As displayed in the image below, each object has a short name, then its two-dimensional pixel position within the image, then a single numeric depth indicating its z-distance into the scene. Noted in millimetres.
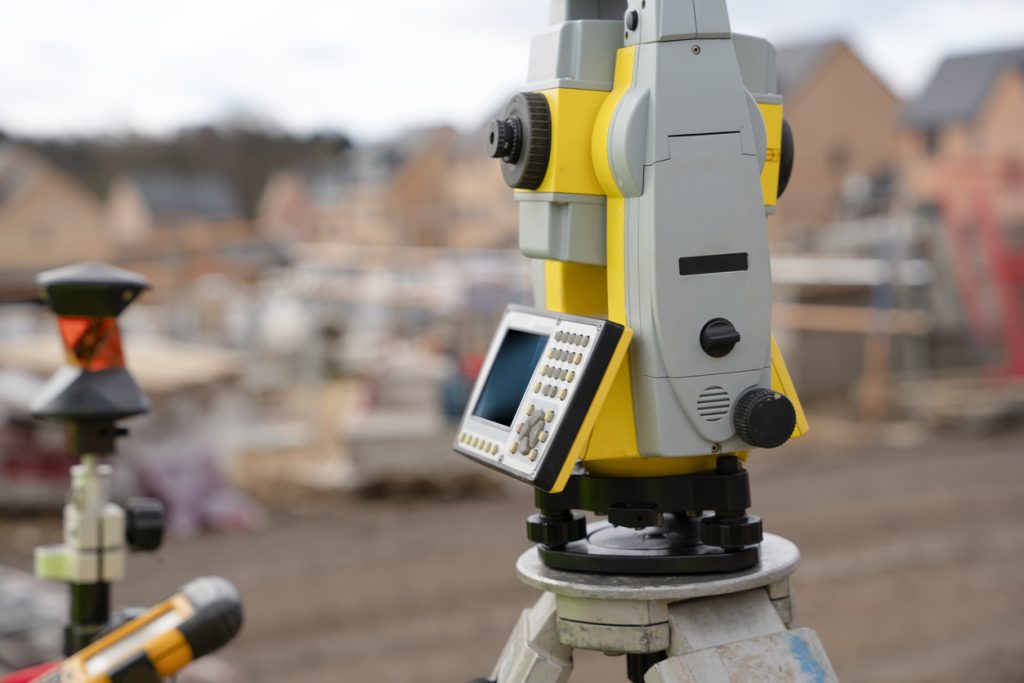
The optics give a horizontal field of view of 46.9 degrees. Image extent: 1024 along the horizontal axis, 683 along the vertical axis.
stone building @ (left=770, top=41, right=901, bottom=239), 35656
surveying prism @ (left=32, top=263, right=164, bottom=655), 2461
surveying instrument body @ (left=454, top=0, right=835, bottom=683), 1765
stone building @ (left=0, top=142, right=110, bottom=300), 33625
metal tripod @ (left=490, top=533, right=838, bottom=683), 1739
